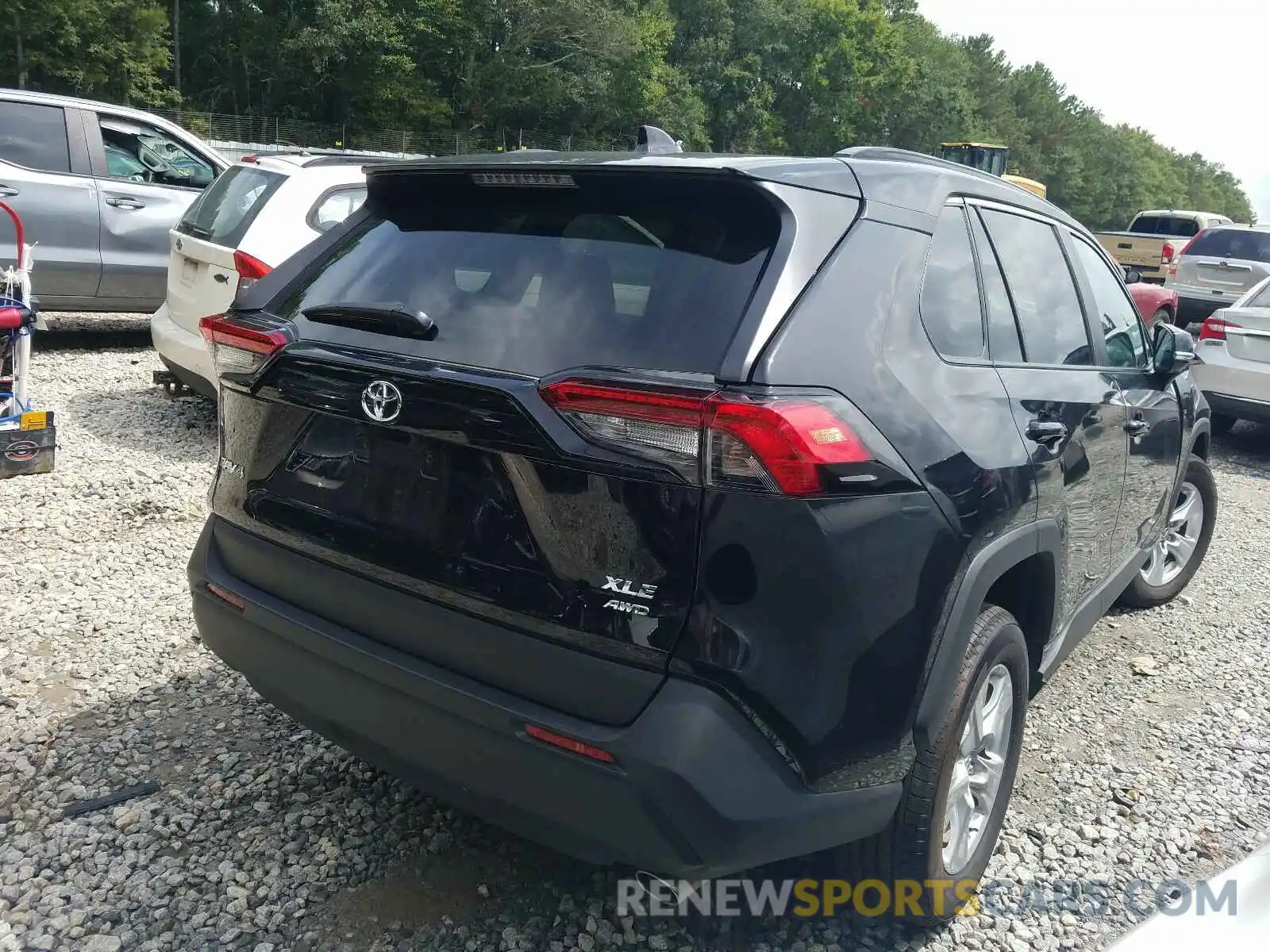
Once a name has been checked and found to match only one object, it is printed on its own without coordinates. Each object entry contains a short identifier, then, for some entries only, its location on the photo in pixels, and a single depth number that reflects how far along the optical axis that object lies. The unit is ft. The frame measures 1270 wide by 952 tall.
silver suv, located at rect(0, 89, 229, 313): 25.99
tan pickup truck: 73.67
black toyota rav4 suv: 6.24
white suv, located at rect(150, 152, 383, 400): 19.43
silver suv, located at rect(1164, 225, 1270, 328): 40.75
